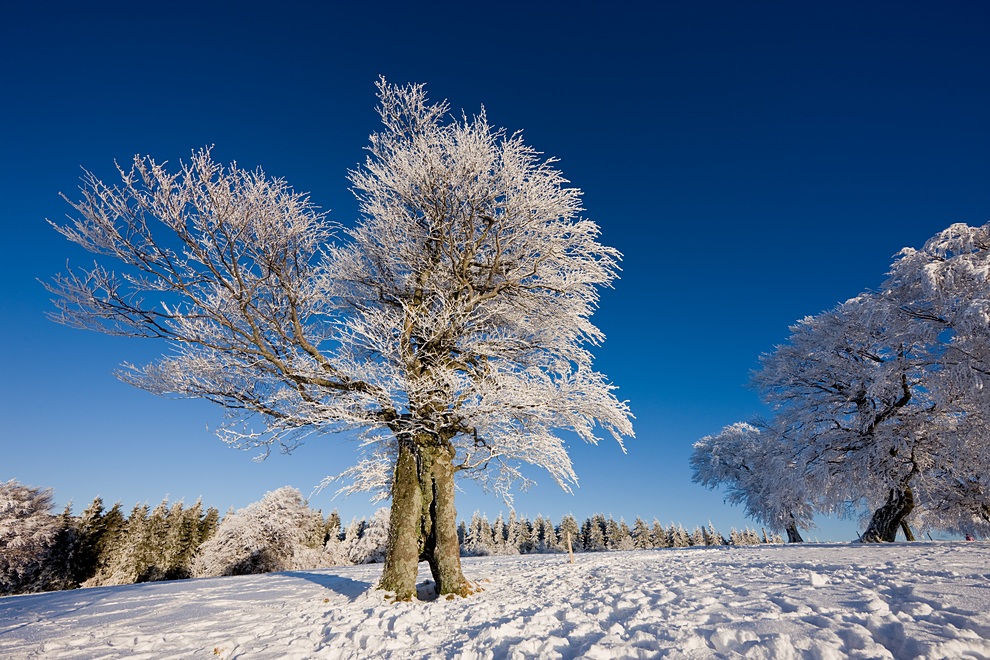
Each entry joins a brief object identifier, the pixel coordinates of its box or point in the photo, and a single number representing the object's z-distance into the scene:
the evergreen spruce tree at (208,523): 50.75
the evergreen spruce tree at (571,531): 70.19
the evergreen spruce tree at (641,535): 74.16
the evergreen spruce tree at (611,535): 71.75
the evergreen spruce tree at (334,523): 55.14
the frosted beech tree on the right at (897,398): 9.62
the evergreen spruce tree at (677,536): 76.12
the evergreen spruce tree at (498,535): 64.76
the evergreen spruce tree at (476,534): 66.82
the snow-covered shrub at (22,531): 28.84
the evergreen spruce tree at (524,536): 70.06
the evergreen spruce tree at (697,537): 85.83
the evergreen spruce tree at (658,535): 77.06
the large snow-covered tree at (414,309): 7.07
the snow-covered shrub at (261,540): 28.89
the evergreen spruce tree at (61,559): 34.66
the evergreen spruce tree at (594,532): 68.25
